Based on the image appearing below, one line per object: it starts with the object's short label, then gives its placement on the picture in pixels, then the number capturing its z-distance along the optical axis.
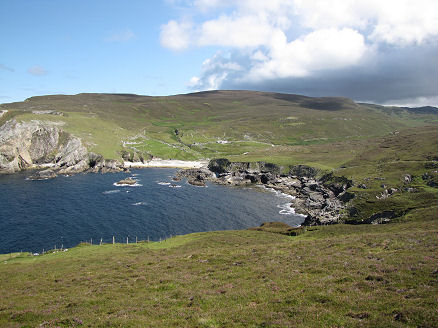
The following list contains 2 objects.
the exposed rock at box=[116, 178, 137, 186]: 140.32
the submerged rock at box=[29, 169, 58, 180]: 146.12
